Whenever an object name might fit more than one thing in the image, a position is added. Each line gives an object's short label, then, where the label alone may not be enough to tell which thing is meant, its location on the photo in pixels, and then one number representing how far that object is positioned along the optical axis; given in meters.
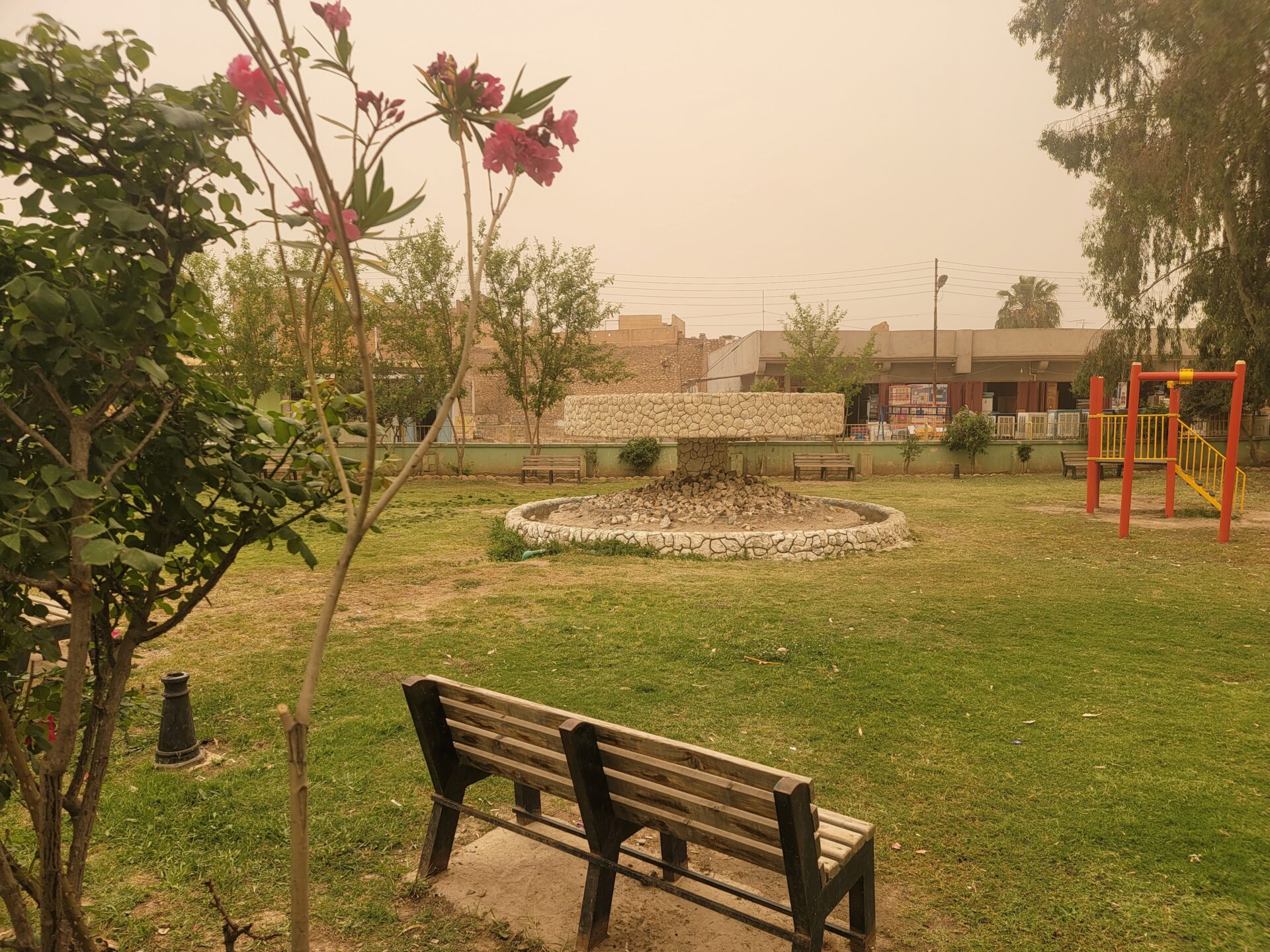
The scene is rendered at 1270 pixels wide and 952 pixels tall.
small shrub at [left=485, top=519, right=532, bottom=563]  10.53
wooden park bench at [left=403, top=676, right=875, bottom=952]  2.42
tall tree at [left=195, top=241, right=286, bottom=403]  19.73
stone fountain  10.48
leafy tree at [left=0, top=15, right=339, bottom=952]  1.61
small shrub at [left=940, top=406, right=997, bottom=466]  22.05
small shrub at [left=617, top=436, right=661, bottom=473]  21.12
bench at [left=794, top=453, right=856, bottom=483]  20.91
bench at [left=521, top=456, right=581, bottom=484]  20.66
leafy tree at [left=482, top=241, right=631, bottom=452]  21.62
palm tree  70.50
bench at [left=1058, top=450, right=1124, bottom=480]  21.39
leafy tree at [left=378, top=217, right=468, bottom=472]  20.78
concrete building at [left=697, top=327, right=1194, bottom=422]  33.78
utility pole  33.52
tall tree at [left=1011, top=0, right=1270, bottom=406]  18.62
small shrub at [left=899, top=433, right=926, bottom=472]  22.33
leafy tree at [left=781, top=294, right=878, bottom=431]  27.62
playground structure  11.60
